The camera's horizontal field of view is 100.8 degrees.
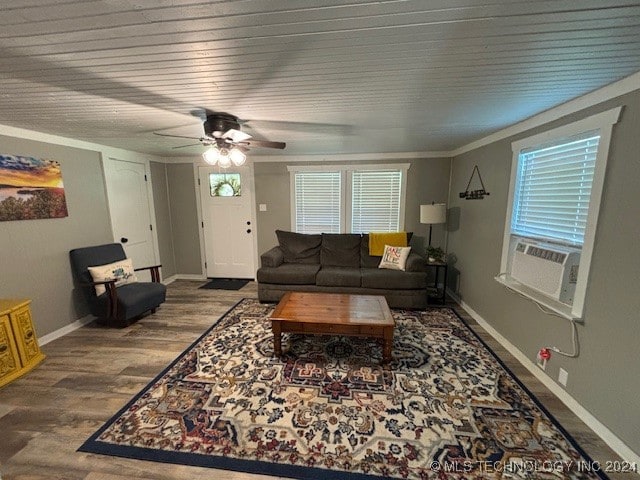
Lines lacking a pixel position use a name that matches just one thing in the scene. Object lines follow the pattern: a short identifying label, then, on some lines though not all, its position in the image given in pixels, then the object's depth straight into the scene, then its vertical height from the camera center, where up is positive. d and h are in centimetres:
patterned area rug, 151 -146
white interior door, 369 -8
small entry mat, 455 -141
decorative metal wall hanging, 321 +12
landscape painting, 250 +16
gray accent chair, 298 -105
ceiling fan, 222 +56
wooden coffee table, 235 -105
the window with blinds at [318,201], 455 +4
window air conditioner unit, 195 -53
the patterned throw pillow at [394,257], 379 -79
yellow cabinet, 217 -117
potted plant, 379 -75
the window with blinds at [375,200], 442 +5
